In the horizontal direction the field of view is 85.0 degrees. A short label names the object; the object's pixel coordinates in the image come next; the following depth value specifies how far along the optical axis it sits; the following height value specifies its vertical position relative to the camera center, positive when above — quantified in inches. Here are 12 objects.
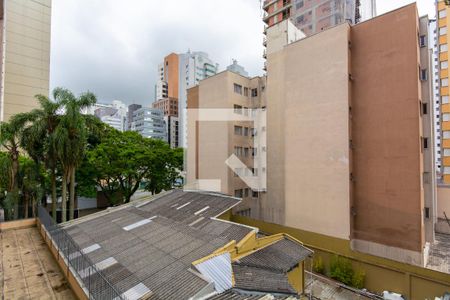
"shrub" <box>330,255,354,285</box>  642.8 -303.8
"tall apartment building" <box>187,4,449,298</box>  602.2 +45.1
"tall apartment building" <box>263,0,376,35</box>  1298.0 +822.5
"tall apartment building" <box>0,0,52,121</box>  1727.4 +752.6
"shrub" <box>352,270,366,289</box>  628.7 -318.5
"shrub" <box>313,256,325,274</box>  700.0 -317.1
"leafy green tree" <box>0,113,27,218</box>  669.3 +34.8
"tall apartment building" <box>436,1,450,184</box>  1332.4 +374.9
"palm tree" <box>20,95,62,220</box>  660.7 +68.6
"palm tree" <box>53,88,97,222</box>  649.0 +63.1
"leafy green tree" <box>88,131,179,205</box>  925.2 -33.5
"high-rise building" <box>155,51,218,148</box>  3393.2 +1187.3
